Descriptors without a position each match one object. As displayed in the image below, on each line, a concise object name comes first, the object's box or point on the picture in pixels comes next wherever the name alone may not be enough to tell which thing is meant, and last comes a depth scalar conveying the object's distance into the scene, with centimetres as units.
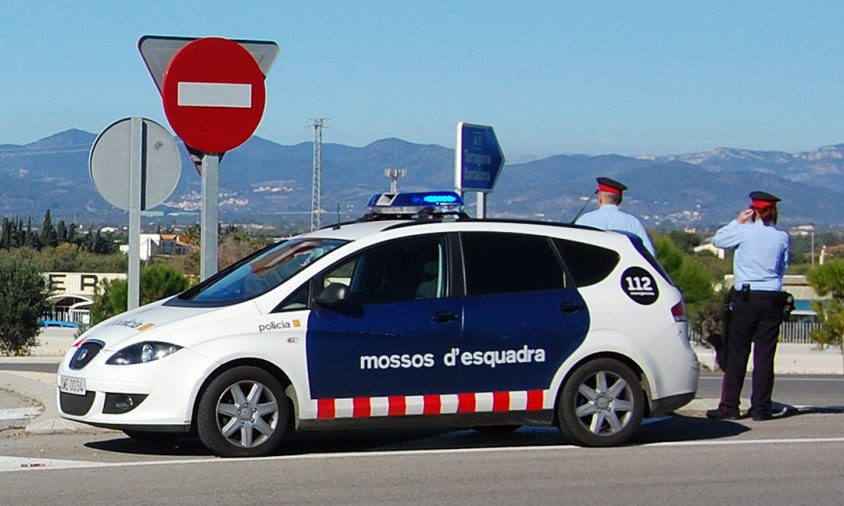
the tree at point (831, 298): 2764
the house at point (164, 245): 7362
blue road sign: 1479
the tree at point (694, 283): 3403
